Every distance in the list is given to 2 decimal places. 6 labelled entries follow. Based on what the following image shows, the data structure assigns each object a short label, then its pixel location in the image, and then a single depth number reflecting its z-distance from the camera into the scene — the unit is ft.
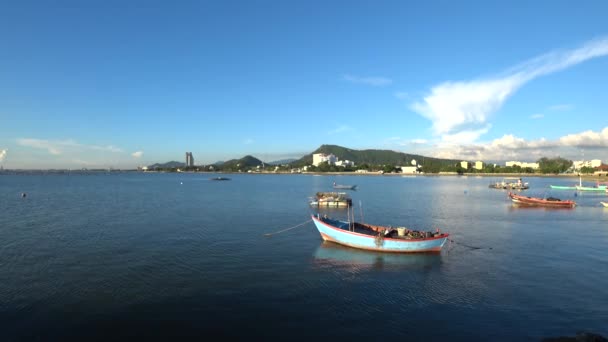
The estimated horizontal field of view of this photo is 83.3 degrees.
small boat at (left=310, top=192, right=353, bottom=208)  197.88
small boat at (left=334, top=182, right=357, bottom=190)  372.99
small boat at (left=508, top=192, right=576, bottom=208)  200.63
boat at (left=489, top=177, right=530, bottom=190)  349.41
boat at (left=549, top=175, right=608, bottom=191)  314.39
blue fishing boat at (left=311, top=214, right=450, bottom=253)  87.56
